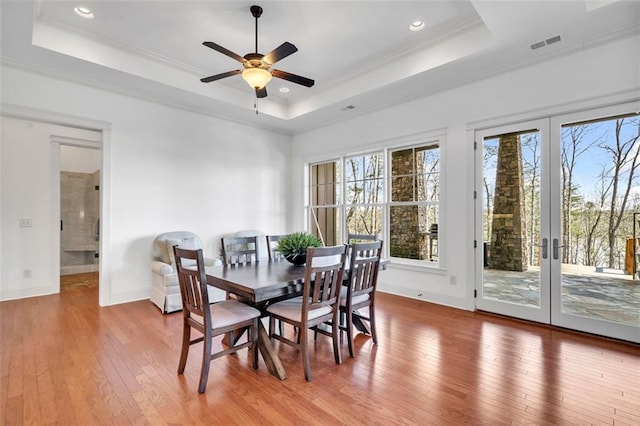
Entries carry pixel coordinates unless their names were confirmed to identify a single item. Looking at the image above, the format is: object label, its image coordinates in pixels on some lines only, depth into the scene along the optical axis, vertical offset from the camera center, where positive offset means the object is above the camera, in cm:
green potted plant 300 -30
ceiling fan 277 +144
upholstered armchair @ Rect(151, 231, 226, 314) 393 -74
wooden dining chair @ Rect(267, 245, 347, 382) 233 -68
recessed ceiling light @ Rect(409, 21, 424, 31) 334 +207
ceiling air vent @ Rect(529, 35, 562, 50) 314 +180
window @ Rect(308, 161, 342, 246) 598 +26
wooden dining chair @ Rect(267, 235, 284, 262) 365 -40
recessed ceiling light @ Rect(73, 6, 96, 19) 310 +207
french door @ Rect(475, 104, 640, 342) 309 -6
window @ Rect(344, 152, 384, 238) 527 +38
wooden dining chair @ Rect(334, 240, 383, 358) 272 -64
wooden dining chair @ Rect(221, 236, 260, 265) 327 -42
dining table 222 -51
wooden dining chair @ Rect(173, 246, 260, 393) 216 -77
